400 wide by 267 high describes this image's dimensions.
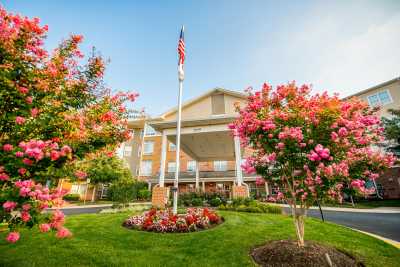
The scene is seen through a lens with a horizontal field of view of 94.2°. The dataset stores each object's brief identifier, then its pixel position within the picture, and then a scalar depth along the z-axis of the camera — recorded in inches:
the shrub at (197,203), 536.4
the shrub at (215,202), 518.8
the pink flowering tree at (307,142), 153.8
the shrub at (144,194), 964.6
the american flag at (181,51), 394.0
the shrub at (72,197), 1095.7
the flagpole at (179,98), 347.9
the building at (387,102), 761.6
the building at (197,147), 500.7
